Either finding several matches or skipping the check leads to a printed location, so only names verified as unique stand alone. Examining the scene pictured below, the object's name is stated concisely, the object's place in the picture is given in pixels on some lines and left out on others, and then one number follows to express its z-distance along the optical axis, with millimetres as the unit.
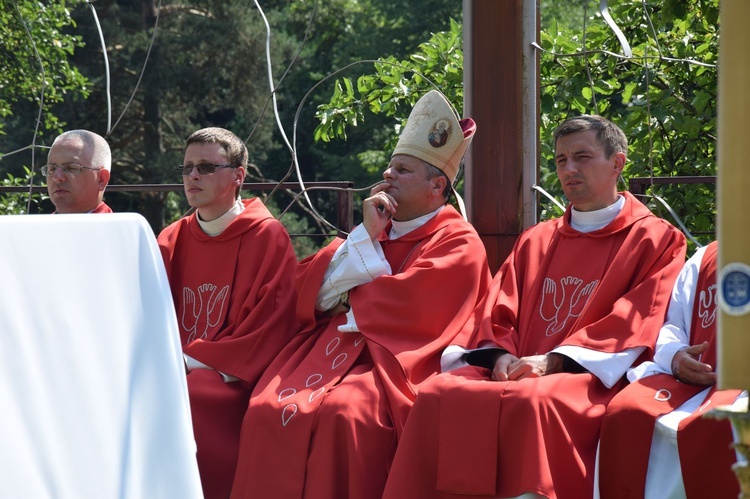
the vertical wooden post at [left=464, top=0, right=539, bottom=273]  9766
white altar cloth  4574
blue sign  3041
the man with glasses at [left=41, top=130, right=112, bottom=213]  10117
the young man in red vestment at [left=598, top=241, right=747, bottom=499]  6703
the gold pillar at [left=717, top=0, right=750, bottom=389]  3021
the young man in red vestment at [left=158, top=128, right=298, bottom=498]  8711
